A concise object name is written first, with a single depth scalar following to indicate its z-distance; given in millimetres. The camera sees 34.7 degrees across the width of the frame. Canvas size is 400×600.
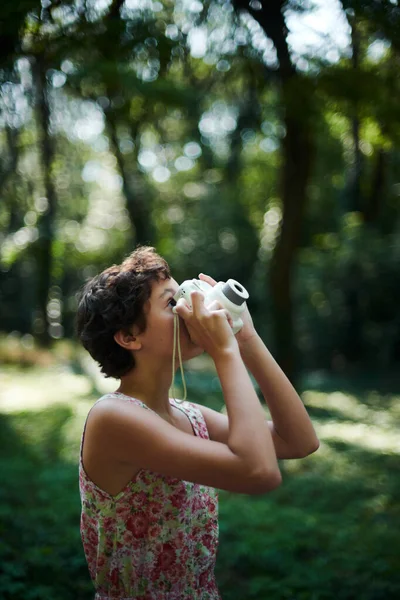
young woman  1604
